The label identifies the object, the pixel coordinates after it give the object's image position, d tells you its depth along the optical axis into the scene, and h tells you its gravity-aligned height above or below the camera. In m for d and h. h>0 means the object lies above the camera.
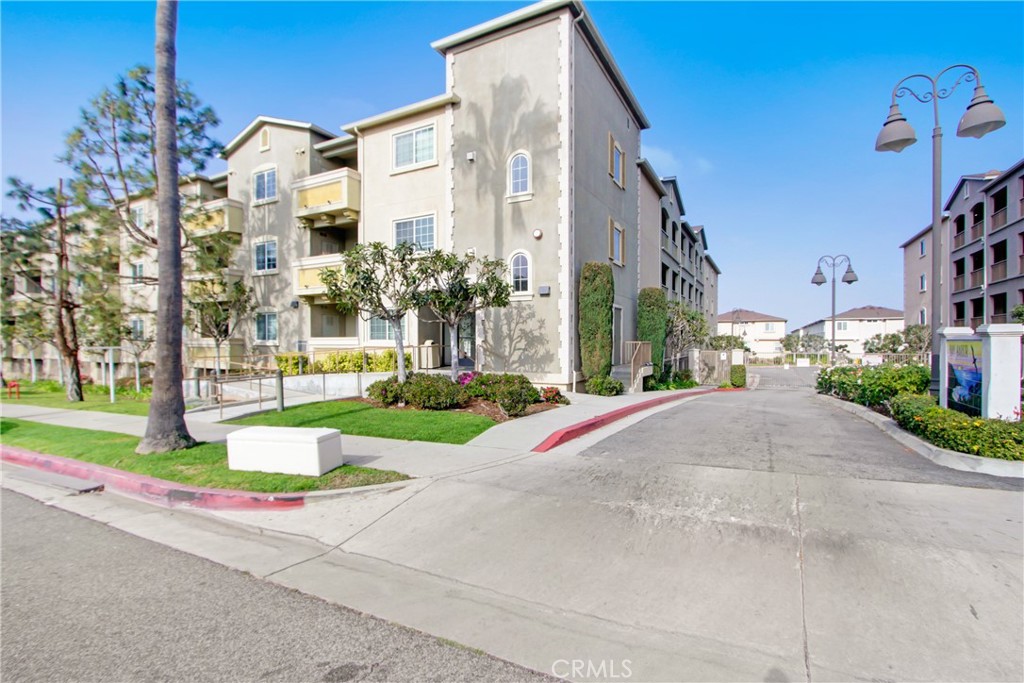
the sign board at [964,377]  7.87 -0.75
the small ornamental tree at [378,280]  13.14 +1.56
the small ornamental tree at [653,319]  22.30 +0.74
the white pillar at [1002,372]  7.18 -0.60
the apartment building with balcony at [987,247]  29.45 +5.74
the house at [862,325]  71.06 +1.25
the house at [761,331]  86.00 +0.56
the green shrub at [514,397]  11.06 -1.41
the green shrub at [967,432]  6.45 -1.43
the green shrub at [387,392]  12.38 -1.41
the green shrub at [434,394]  11.66 -1.40
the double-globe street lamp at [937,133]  8.34 +3.65
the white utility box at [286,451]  6.86 -1.63
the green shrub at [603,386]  15.74 -1.66
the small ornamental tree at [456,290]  13.25 +1.30
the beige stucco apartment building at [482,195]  16.16 +5.64
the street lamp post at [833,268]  23.86 +2.84
